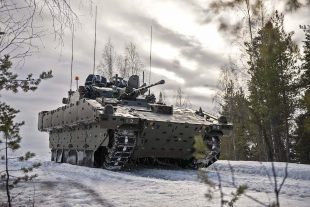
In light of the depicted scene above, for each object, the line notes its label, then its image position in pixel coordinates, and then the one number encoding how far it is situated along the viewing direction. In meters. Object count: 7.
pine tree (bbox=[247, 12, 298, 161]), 22.50
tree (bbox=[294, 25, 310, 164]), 22.25
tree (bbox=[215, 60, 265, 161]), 28.67
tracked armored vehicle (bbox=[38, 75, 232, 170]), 11.37
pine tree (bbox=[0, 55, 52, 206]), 4.51
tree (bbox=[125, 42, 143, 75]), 28.91
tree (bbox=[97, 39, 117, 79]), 29.22
